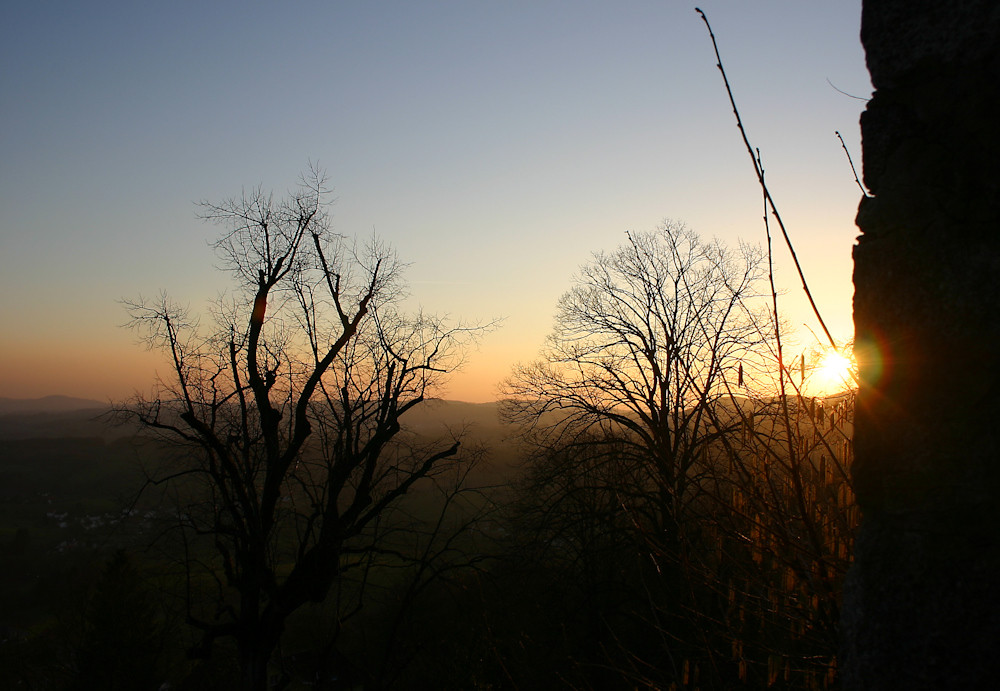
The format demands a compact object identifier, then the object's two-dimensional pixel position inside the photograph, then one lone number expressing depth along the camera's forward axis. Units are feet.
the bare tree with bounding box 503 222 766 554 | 51.67
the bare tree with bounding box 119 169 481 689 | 31.53
